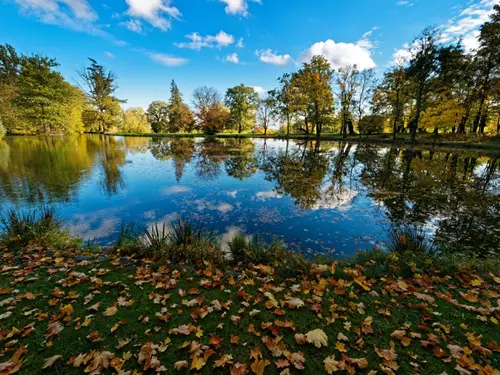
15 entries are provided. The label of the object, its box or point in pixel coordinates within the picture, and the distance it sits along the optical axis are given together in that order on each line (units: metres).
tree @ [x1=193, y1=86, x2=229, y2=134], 58.72
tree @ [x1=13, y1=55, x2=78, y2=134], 28.66
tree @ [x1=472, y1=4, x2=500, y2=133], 23.05
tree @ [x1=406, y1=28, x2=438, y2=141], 25.86
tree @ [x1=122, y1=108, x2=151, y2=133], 68.49
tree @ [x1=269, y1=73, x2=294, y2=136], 45.13
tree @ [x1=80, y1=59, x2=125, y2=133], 52.91
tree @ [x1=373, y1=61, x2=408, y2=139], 31.64
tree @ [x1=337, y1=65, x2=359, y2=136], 40.38
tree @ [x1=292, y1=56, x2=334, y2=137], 39.56
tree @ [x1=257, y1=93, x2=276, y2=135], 55.06
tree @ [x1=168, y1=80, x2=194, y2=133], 61.63
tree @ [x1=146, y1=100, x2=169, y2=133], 70.69
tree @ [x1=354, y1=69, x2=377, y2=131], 39.25
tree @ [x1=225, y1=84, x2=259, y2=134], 58.97
